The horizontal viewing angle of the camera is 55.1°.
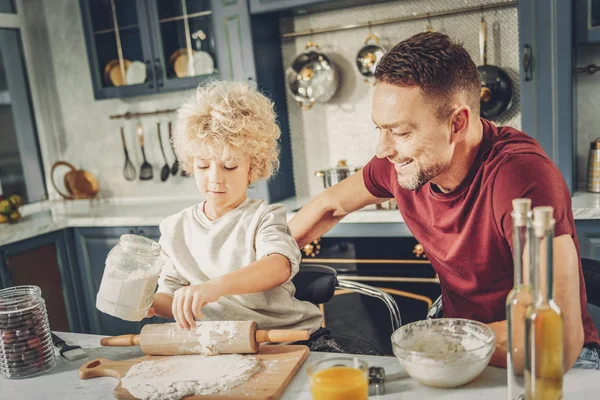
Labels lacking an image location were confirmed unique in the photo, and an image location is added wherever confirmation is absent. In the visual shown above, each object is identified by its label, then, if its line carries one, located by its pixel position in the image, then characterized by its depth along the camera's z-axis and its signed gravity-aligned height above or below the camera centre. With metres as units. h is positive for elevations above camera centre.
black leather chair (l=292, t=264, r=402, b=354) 1.56 -0.50
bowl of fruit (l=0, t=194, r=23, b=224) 3.32 -0.44
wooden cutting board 1.00 -0.49
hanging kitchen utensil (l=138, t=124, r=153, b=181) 3.69 -0.32
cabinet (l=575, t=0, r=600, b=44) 2.42 +0.23
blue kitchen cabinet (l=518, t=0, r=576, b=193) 2.41 +0.01
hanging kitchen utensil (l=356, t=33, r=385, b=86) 3.02 +0.21
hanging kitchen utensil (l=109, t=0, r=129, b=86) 3.33 +0.44
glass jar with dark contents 1.18 -0.42
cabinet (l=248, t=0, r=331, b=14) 2.78 +0.48
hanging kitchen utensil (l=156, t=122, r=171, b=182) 3.63 -0.33
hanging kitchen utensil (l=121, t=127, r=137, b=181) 3.71 -0.31
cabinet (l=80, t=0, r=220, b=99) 3.14 +0.41
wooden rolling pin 1.15 -0.45
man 1.30 -0.19
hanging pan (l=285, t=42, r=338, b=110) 3.13 +0.14
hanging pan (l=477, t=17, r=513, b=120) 2.77 -0.01
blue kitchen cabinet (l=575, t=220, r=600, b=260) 2.31 -0.64
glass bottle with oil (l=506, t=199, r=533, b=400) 0.75 -0.29
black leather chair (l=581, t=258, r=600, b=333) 1.35 -0.47
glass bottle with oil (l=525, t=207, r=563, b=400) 0.74 -0.33
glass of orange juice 0.88 -0.43
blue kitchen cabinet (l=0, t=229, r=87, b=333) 3.01 -0.78
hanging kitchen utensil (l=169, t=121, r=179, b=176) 3.56 -0.32
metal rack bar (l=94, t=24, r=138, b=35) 3.31 +0.53
